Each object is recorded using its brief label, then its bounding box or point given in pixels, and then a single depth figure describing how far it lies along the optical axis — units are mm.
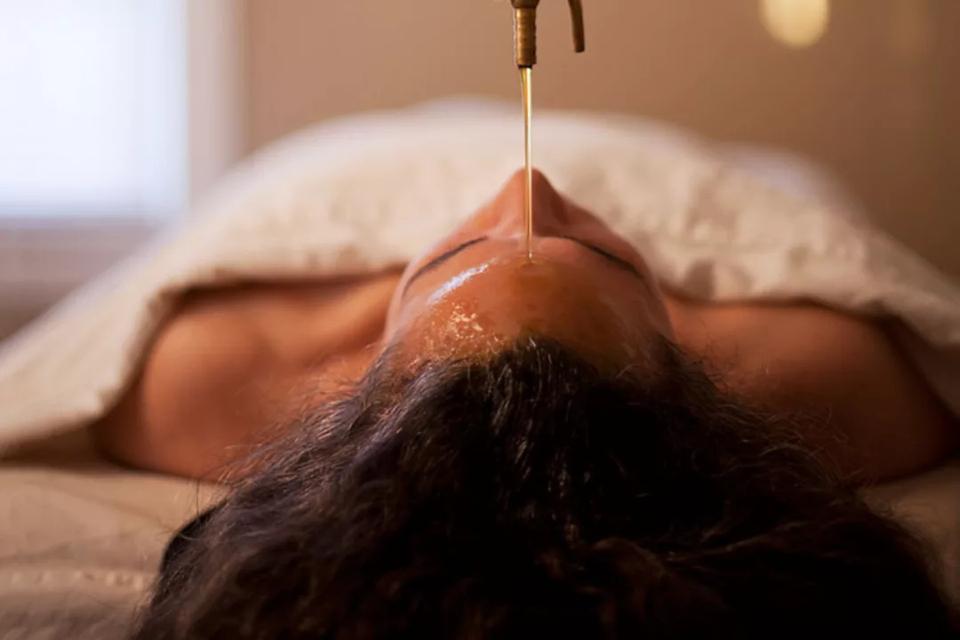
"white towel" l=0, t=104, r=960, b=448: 988
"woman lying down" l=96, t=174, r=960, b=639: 487
